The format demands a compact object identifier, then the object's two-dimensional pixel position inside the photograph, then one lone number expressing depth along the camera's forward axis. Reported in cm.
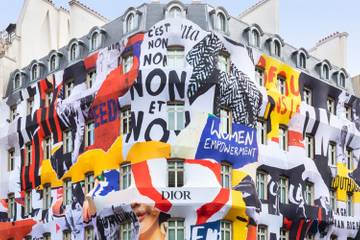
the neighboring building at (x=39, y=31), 5788
